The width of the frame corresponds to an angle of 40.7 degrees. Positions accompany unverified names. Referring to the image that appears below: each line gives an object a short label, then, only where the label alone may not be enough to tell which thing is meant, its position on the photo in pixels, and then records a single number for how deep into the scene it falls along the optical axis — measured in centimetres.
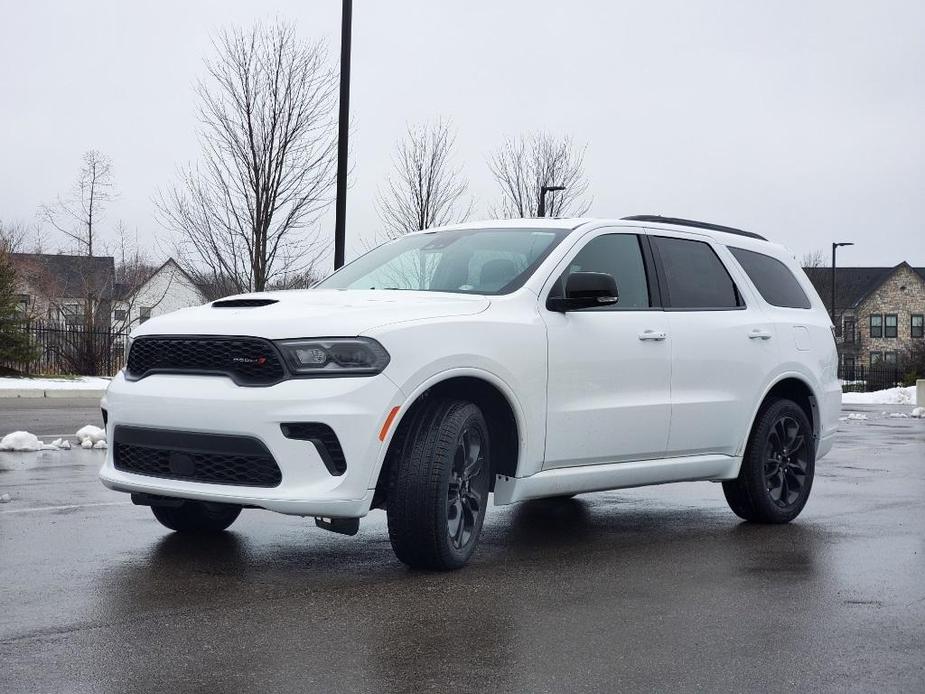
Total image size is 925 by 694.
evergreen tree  2658
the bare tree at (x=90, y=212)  5047
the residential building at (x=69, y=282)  3277
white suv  570
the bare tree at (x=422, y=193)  3425
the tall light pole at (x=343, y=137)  1872
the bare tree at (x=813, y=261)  8094
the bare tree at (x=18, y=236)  5153
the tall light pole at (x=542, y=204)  3381
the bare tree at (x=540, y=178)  3844
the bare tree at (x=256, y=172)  2450
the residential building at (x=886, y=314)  8531
